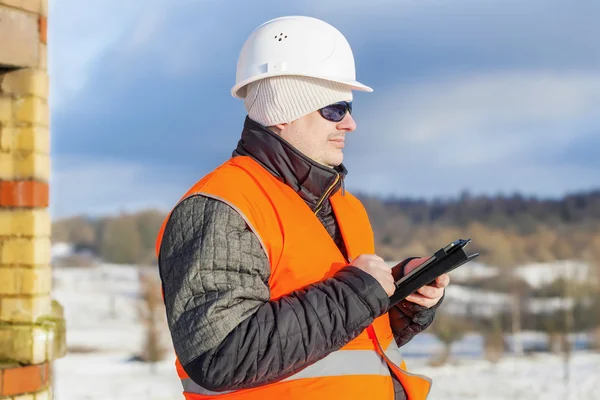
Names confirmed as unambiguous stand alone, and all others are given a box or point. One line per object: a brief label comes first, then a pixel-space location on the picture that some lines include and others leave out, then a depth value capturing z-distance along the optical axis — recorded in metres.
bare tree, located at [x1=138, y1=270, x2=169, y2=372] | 15.92
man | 2.53
